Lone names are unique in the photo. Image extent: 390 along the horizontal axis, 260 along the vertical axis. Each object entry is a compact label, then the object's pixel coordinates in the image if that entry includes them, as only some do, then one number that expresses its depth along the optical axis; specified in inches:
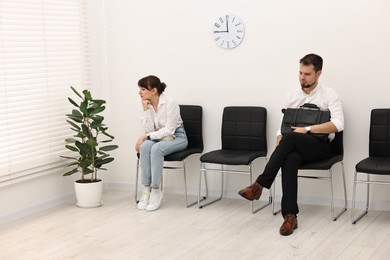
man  186.4
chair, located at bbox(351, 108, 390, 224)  193.9
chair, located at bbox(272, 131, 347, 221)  190.2
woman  214.2
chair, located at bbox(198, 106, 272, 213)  212.5
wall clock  219.3
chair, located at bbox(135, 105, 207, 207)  225.3
